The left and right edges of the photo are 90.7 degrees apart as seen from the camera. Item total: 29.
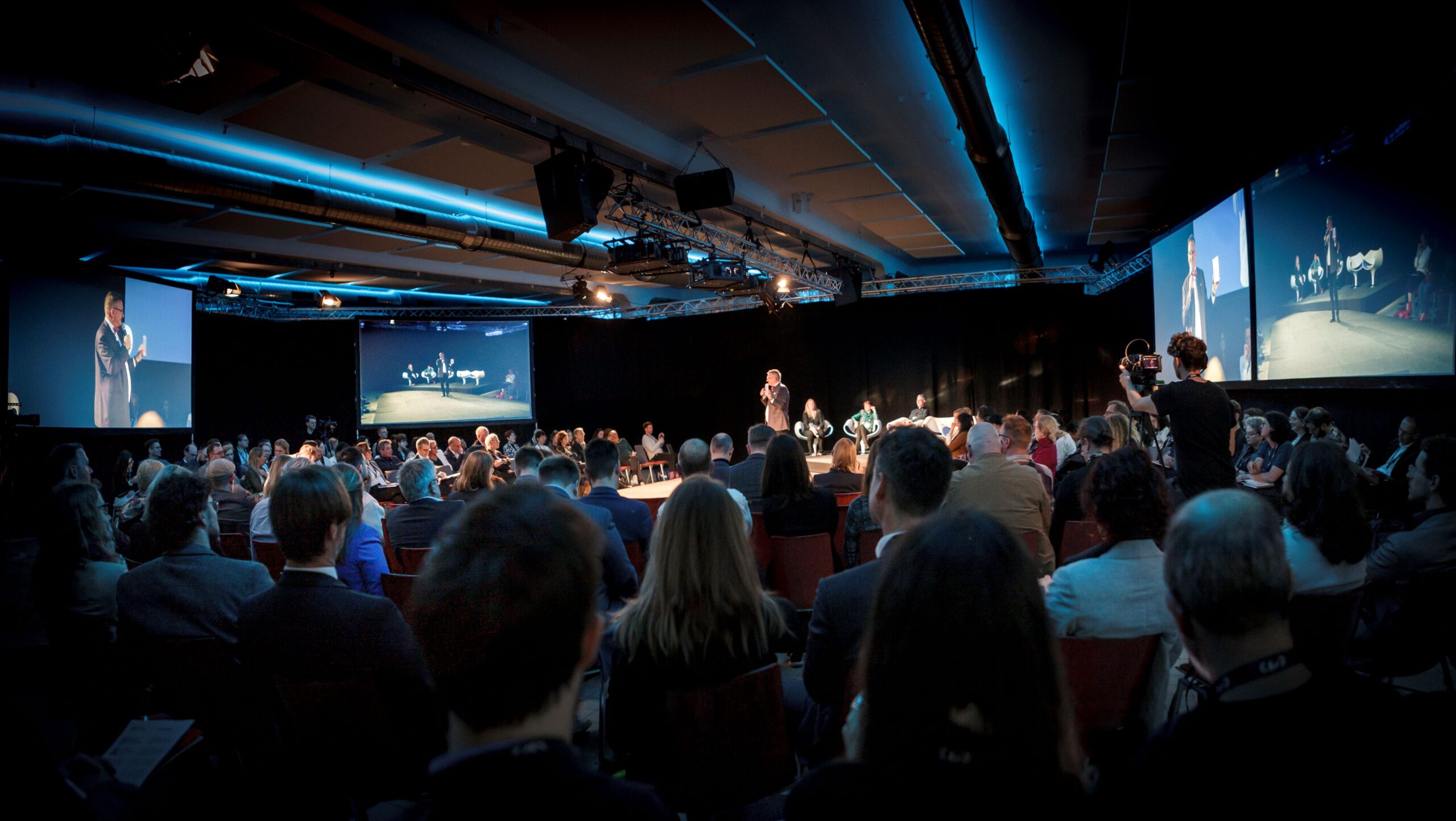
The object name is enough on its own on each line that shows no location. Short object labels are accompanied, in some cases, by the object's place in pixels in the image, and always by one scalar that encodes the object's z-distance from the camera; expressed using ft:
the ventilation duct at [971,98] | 13.42
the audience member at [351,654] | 6.01
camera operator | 11.76
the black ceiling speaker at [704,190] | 22.25
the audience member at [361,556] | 10.68
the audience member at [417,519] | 12.27
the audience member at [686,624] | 6.08
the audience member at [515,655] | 2.65
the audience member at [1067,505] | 11.98
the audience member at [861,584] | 5.88
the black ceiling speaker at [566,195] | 19.42
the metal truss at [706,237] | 25.73
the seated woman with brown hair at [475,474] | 13.71
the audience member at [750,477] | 15.08
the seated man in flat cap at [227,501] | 15.61
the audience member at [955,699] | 2.91
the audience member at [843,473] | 15.23
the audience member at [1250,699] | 3.07
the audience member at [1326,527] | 7.41
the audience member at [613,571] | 9.57
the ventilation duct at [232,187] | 16.15
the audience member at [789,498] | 12.30
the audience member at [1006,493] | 10.63
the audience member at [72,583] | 8.81
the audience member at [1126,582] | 6.06
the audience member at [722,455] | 15.51
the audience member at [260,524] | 12.76
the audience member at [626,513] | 11.71
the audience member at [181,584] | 7.24
